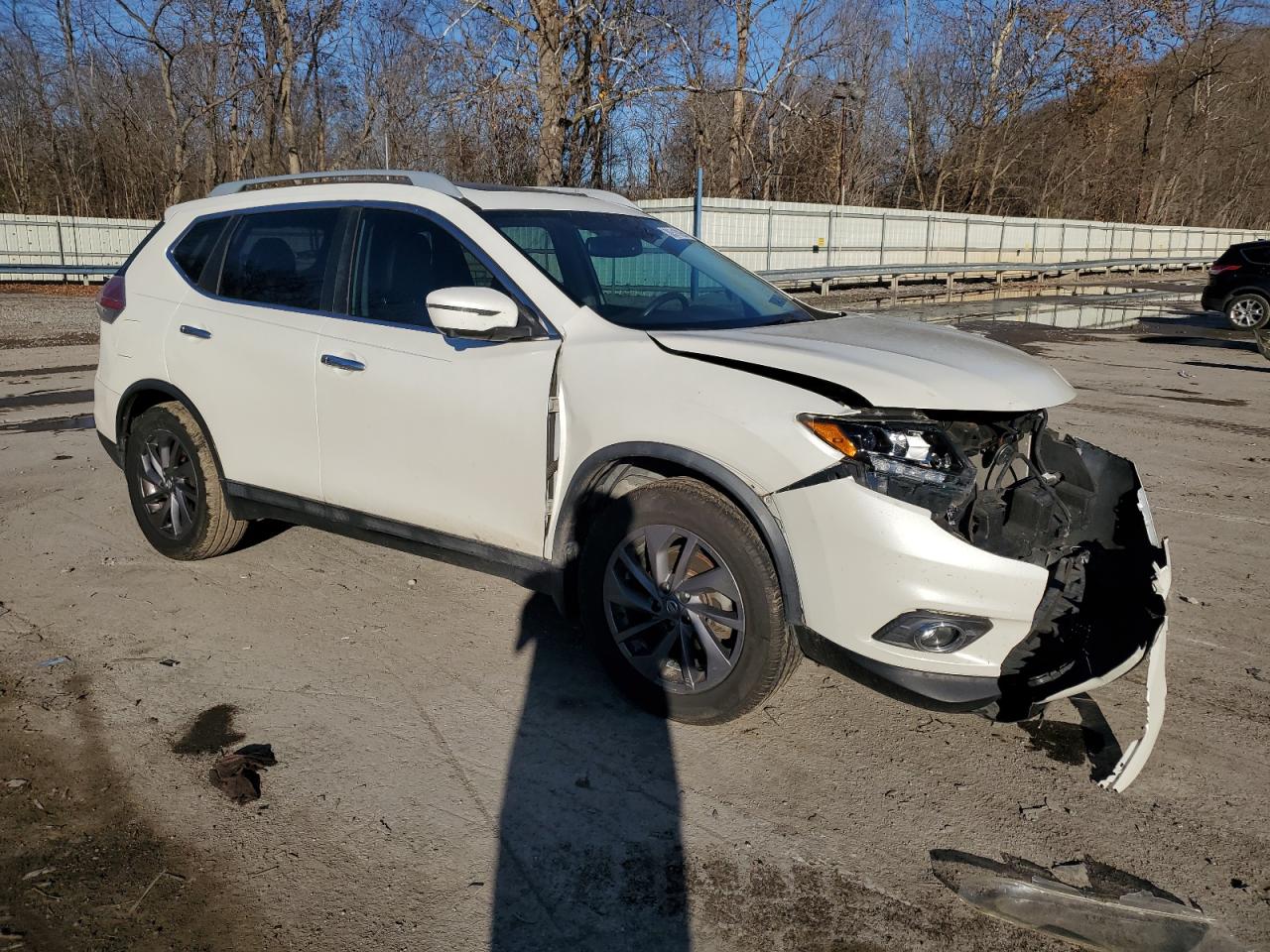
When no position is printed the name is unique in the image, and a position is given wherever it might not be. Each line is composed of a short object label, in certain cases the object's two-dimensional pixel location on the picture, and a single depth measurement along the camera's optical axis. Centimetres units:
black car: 1797
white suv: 296
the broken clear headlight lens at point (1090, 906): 245
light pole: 2598
